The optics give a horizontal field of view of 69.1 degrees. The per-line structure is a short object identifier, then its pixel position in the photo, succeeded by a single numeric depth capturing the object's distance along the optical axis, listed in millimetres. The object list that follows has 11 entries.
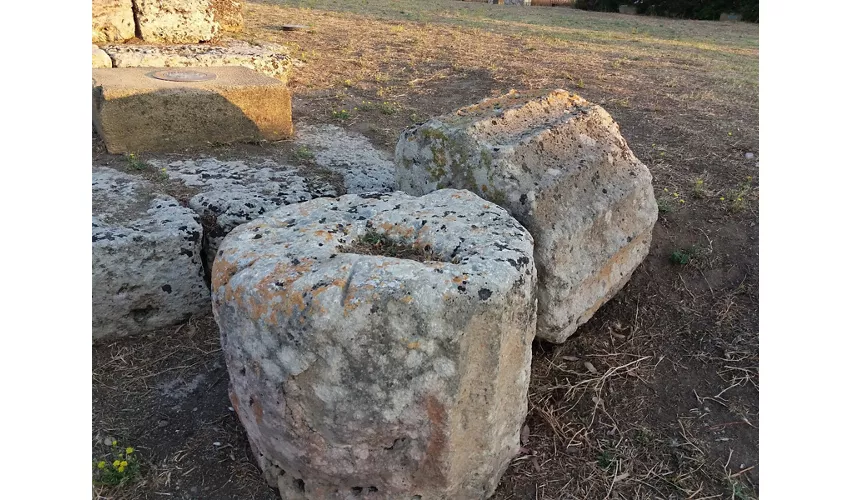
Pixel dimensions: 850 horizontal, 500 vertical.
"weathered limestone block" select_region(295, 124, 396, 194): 3672
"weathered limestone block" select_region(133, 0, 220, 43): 5570
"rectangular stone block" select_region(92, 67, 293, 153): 3682
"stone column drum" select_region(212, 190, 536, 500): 1700
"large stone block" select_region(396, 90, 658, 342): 2410
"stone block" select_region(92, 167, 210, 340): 2650
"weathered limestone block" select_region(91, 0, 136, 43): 5344
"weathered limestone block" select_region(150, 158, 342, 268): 2986
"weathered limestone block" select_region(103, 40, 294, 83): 5000
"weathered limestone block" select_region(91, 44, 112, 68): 4809
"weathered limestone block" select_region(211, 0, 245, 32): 6570
